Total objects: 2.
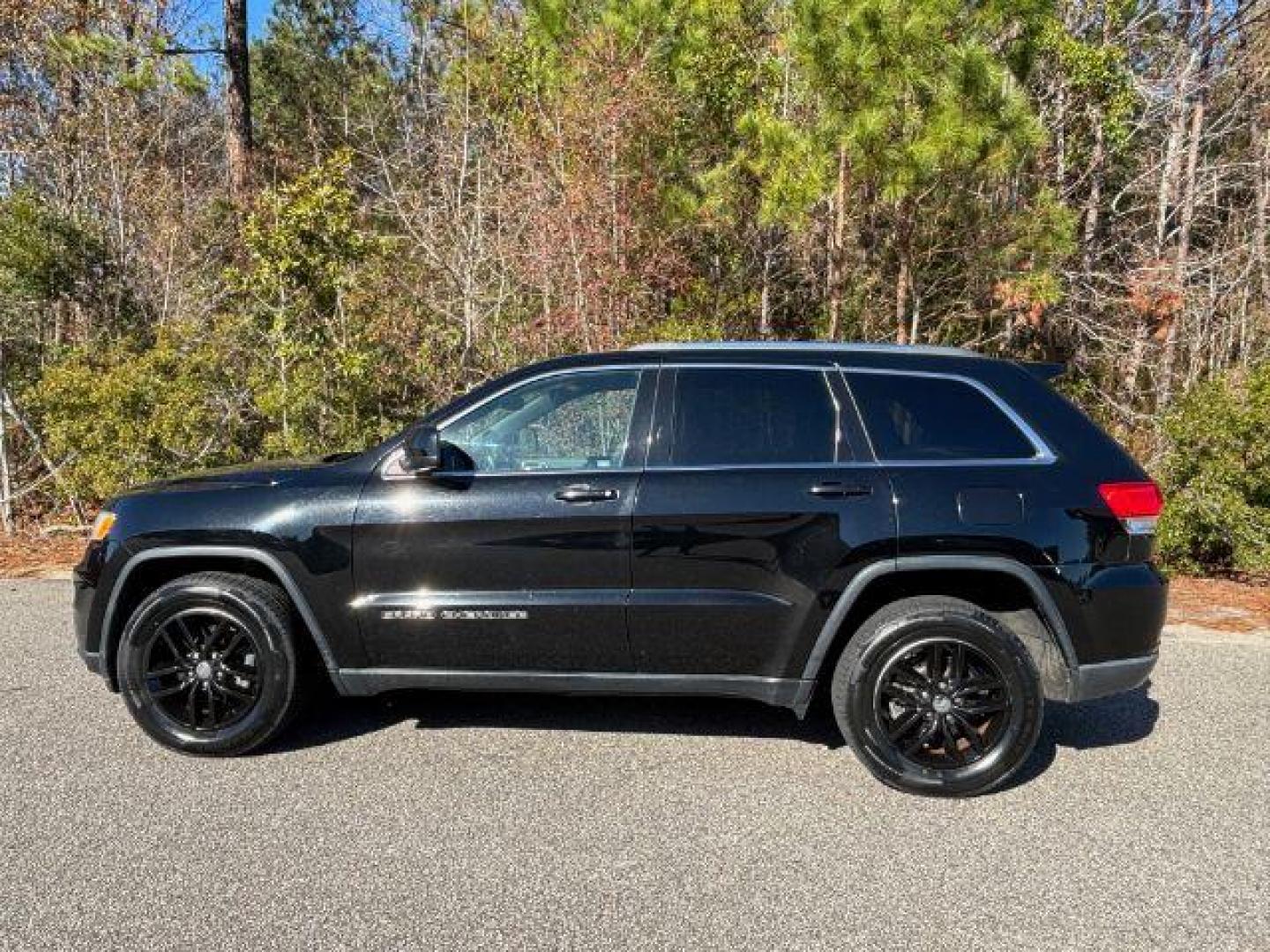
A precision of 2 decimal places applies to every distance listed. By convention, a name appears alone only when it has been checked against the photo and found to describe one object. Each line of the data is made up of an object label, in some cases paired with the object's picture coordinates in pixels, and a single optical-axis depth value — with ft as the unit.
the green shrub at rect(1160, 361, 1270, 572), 24.98
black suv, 13.07
